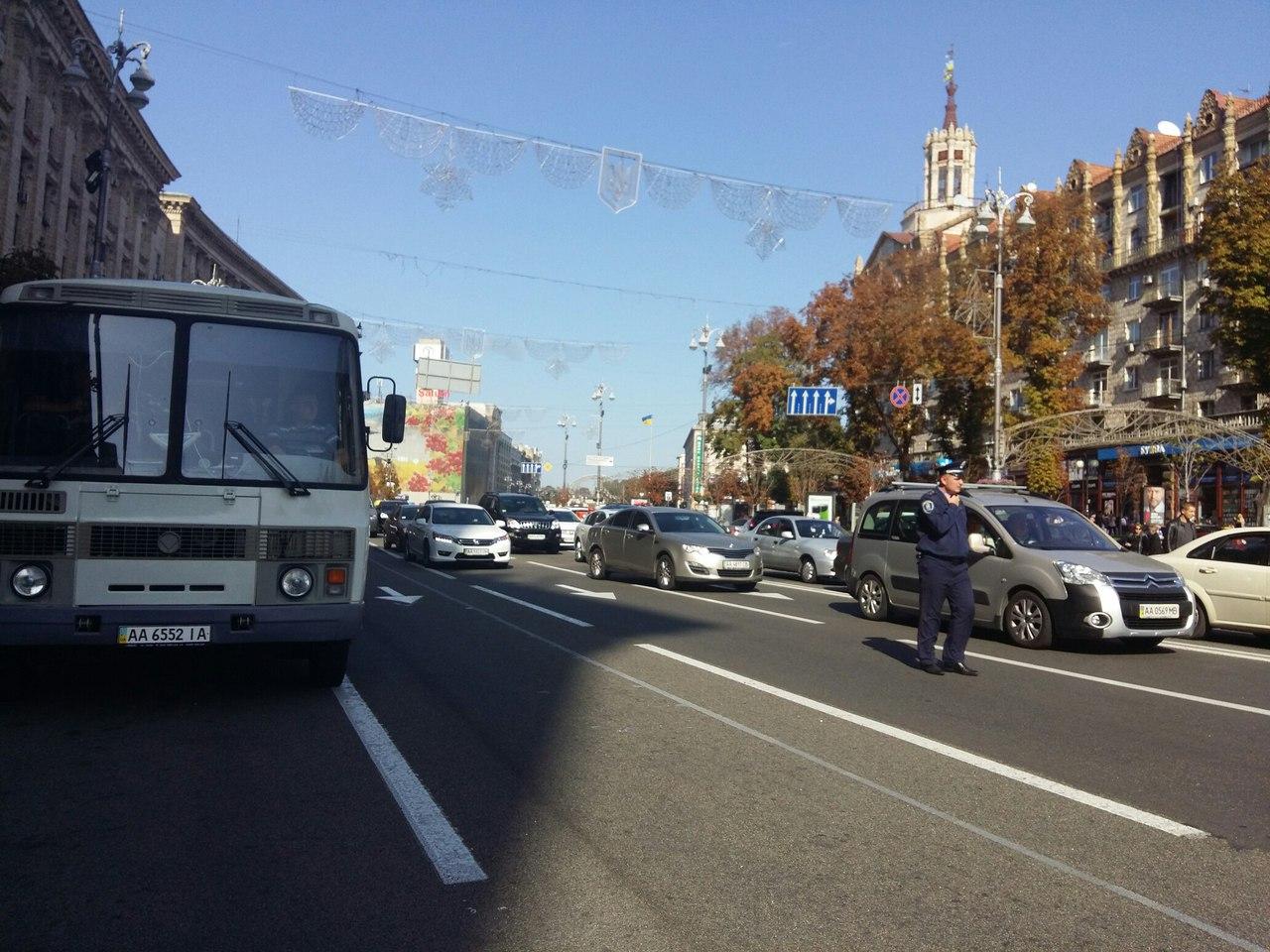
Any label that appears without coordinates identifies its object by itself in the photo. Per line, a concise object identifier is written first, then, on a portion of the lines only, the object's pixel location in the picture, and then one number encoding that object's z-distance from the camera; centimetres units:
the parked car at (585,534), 2377
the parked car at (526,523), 3338
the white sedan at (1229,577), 1369
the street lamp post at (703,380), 5444
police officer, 1000
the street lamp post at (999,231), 2961
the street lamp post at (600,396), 8362
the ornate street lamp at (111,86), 2206
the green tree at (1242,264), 2272
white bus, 686
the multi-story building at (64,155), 3709
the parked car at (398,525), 3070
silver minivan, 1168
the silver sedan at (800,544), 2521
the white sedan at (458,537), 2464
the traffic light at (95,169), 2334
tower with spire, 11675
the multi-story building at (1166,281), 4506
